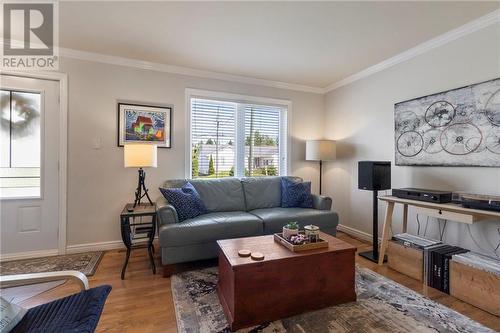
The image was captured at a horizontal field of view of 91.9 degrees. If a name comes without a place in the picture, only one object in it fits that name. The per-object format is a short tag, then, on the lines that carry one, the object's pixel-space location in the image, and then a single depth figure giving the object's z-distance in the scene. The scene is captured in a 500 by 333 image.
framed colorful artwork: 3.05
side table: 2.36
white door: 2.62
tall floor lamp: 3.62
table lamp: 2.55
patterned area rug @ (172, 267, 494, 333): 1.60
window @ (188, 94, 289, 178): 3.50
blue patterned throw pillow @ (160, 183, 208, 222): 2.60
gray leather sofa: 2.35
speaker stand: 2.73
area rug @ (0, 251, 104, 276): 2.40
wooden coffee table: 1.61
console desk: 1.88
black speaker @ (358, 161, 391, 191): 2.67
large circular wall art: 2.14
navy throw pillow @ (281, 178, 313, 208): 3.22
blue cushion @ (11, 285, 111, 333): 1.00
